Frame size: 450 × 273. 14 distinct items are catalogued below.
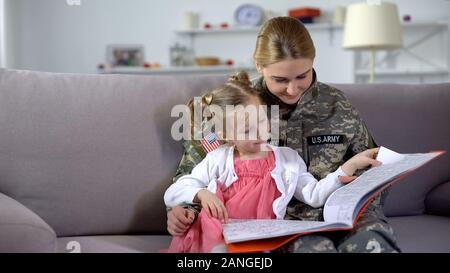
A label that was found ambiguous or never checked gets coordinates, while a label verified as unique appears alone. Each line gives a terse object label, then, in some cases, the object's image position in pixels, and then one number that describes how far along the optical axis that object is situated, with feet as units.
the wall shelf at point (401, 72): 13.87
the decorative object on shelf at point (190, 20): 14.67
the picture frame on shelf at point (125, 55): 14.87
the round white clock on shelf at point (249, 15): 14.55
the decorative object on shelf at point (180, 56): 14.74
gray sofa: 4.75
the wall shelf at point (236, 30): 14.28
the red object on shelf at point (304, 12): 14.17
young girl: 3.94
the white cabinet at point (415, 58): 14.05
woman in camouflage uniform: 4.33
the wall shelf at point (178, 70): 14.57
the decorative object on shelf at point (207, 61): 14.52
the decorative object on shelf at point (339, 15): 14.17
